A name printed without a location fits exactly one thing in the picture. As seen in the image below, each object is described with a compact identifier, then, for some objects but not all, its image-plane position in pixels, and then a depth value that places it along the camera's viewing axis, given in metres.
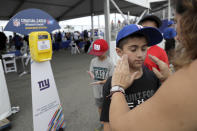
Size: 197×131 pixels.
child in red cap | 2.30
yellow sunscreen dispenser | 1.99
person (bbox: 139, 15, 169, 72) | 1.76
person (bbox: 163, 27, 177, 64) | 5.43
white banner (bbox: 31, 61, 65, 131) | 2.01
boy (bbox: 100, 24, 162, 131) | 1.13
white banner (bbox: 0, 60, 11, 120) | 2.69
